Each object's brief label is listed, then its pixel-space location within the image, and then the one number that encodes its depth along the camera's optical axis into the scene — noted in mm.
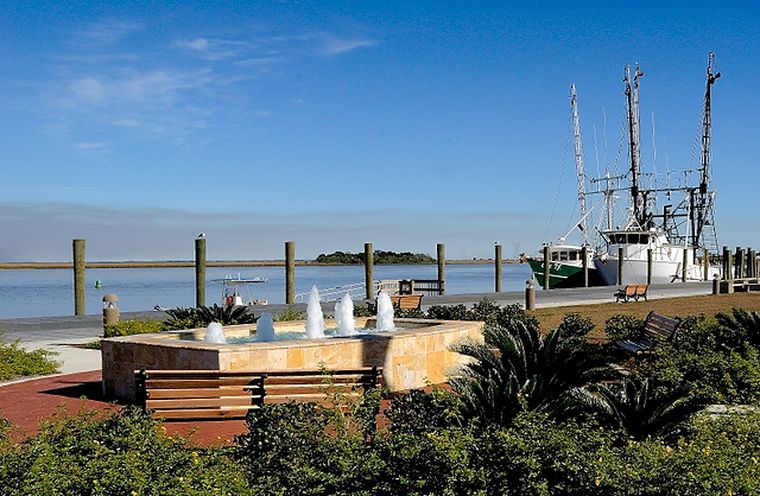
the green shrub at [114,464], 5742
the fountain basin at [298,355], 10820
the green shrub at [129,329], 17312
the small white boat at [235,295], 33234
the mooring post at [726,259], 56359
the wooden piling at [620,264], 53500
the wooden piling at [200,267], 30109
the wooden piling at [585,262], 52600
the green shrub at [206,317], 17453
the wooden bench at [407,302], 23156
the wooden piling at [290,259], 34094
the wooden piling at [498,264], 43812
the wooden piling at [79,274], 28500
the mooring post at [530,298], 26172
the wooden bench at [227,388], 9578
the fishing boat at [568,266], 57906
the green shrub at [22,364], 13680
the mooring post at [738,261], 61156
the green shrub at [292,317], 19647
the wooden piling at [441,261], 41094
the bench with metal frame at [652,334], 13766
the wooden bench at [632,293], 31625
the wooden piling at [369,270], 36469
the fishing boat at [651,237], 57719
